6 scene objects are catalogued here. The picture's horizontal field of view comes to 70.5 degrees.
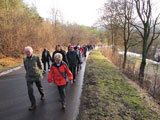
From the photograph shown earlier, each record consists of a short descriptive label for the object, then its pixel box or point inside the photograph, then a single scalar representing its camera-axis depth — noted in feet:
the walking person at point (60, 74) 11.62
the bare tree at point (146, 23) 30.75
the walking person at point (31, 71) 11.70
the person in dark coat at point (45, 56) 26.71
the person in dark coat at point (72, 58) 19.99
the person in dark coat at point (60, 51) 18.59
